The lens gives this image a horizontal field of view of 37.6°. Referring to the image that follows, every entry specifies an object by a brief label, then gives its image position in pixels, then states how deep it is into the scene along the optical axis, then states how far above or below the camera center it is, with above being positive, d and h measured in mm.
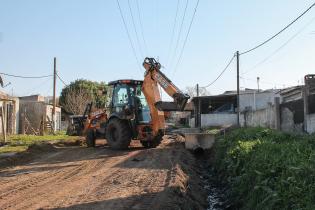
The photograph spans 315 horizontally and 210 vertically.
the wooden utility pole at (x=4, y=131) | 22797 -417
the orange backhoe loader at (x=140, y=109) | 18922 +565
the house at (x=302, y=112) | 19516 +445
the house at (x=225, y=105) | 44812 +1946
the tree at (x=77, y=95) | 53875 +3464
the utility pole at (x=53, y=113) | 37491 +769
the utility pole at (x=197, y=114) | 52644 +926
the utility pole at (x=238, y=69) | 34438 +4100
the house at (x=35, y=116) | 36444 +613
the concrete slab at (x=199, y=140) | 20328 -803
